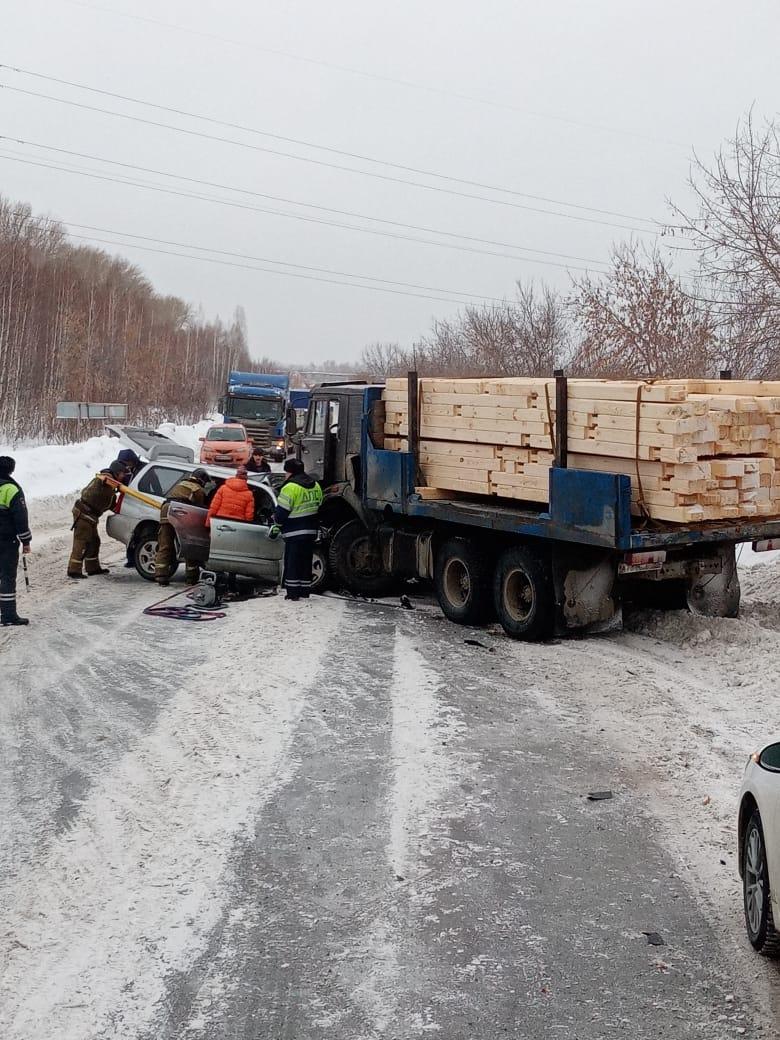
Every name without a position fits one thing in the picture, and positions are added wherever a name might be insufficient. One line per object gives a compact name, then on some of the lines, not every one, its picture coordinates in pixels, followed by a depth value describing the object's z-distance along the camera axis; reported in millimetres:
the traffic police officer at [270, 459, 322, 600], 13891
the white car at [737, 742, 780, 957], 4348
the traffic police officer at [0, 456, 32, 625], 12094
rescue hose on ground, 12836
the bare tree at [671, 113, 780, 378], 16906
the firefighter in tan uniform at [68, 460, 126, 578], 15547
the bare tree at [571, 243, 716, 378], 21047
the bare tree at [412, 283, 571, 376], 34156
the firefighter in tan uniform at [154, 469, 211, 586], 14961
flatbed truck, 10617
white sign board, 41312
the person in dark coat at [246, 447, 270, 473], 20562
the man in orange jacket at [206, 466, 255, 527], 14422
